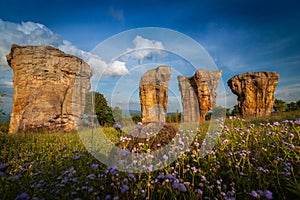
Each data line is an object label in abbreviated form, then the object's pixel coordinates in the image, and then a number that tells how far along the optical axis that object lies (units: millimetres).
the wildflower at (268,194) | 1243
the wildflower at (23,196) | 1530
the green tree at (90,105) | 9460
